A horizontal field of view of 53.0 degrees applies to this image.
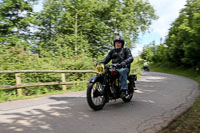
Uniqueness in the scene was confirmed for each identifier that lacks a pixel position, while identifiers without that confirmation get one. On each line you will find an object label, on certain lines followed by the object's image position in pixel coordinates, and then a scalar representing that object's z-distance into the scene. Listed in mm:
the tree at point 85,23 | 19969
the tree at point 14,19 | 14758
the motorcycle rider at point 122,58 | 5973
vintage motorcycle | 5348
